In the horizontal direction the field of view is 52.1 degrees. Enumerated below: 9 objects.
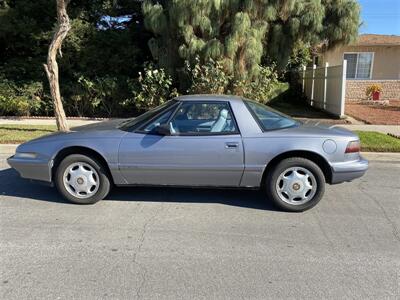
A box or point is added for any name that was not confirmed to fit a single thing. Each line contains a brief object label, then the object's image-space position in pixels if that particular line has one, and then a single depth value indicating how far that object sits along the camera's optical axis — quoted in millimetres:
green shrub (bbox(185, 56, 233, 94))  12195
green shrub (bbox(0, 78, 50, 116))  13367
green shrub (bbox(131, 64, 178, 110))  12750
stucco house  22547
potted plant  20016
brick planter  20750
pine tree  12156
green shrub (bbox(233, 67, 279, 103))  12781
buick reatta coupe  4941
